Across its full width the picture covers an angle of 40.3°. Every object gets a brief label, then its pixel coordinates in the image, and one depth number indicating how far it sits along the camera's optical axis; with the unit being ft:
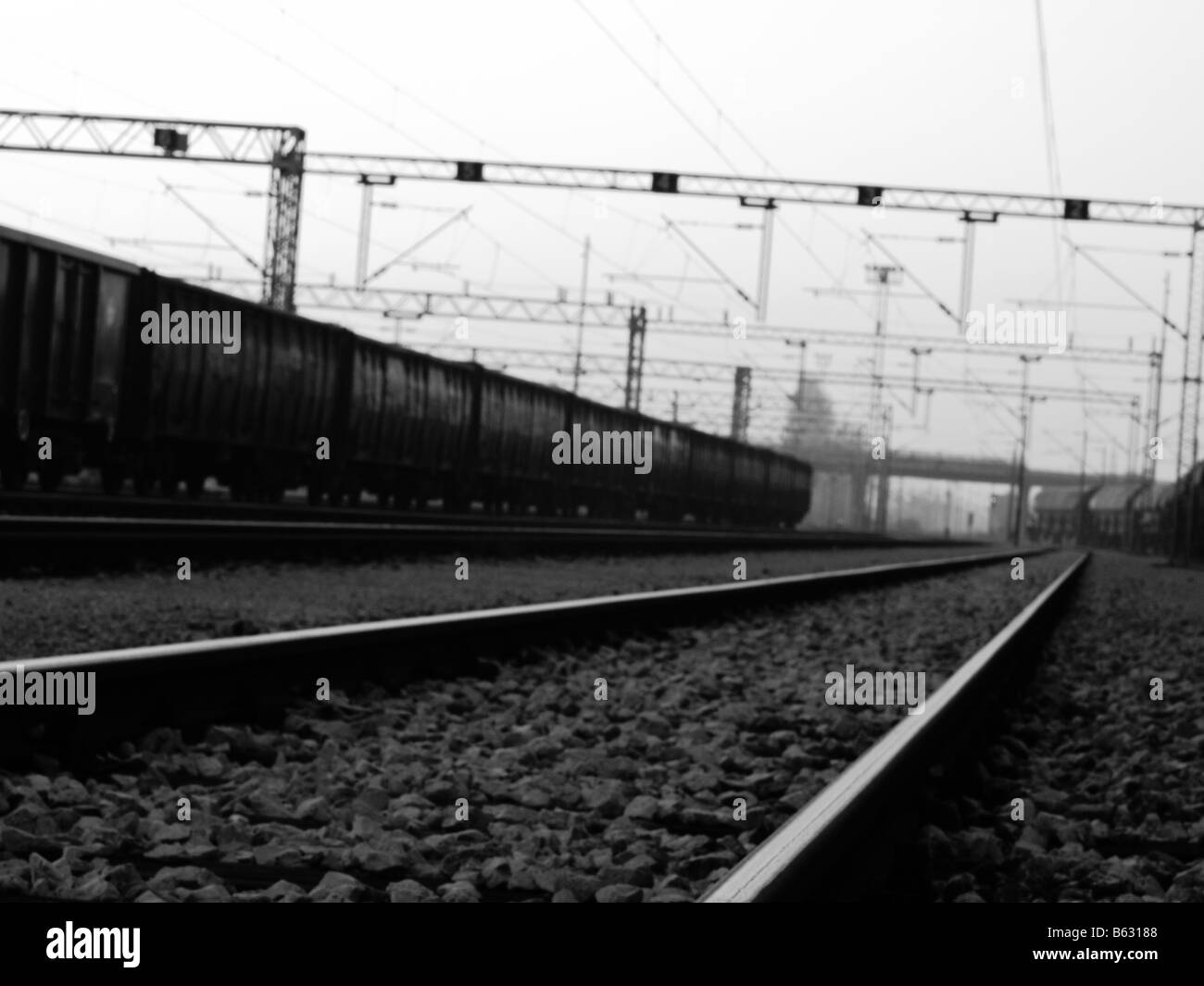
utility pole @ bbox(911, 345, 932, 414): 196.60
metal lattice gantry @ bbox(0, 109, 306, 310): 106.83
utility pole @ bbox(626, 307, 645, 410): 172.89
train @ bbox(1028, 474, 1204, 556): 142.31
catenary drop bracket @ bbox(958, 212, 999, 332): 104.63
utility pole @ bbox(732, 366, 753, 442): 219.61
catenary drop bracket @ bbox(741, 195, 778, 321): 103.50
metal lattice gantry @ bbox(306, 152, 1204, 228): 103.35
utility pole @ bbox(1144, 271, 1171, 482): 139.95
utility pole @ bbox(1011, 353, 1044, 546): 218.59
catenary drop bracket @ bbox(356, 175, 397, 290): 117.60
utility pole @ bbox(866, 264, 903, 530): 180.55
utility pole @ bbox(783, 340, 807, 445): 194.95
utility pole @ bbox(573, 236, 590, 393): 151.94
